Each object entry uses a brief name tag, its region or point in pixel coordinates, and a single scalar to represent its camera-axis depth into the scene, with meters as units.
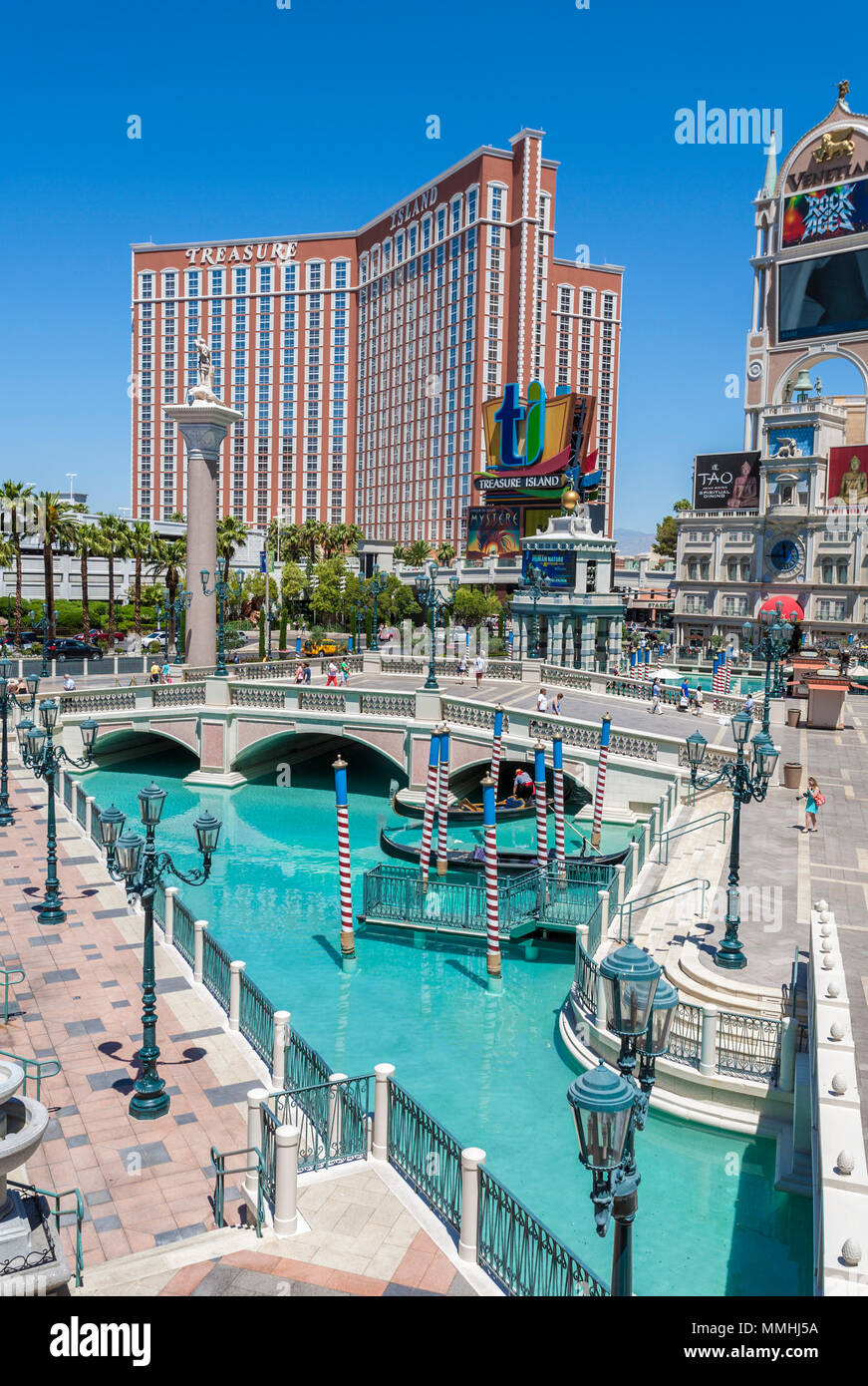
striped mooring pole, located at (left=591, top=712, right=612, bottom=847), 32.16
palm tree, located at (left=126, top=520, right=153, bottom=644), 70.50
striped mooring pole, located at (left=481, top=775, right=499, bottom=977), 24.45
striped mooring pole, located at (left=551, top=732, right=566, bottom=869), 30.91
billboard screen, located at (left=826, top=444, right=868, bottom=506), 82.75
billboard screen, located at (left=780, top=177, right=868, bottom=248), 88.94
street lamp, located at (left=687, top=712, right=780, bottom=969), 18.53
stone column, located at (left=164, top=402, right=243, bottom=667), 46.34
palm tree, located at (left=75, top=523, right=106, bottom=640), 67.73
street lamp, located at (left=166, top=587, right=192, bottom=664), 46.97
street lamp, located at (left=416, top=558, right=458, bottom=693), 40.23
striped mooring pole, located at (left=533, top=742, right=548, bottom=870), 30.55
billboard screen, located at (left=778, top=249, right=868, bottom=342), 90.44
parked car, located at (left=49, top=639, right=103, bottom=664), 64.06
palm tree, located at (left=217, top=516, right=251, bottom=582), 68.38
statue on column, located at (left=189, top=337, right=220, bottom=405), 46.28
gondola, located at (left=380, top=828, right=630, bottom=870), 28.36
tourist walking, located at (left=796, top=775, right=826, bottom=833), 26.85
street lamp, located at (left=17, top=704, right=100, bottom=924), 22.08
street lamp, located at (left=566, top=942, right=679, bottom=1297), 6.96
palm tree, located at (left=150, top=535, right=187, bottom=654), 66.69
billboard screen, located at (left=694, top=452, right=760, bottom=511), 89.50
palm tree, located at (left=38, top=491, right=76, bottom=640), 59.66
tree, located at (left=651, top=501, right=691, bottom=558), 137.88
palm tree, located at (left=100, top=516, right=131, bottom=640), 71.62
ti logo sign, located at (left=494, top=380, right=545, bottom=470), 85.88
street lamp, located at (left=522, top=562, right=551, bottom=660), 59.62
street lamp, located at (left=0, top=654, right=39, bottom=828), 31.11
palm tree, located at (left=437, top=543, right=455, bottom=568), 106.94
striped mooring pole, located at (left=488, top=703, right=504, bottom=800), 31.97
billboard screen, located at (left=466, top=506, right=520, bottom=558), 91.19
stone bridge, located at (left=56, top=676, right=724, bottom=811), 38.22
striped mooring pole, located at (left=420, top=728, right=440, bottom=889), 29.61
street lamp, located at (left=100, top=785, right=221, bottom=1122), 14.28
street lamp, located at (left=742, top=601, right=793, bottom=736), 39.28
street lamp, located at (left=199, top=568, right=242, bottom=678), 44.03
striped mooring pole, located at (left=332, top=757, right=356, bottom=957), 25.69
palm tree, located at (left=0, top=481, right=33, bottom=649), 59.09
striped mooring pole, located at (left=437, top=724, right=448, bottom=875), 30.31
